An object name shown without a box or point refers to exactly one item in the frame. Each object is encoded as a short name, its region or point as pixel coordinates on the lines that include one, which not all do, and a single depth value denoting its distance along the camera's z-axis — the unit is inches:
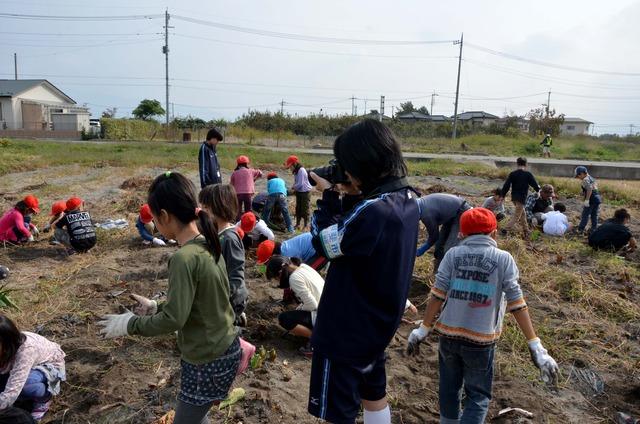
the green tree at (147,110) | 1727.4
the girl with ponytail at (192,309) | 75.2
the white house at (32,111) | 1496.1
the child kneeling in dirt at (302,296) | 156.5
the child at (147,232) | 277.0
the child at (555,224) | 338.6
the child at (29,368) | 107.6
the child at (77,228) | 259.1
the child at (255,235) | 256.5
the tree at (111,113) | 1706.0
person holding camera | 71.1
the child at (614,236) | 295.7
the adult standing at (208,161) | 277.3
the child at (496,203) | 330.8
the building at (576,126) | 2928.2
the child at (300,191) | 313.8
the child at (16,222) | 269.3
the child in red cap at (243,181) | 295.4
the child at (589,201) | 350.6
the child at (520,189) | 343.9
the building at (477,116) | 2413.9
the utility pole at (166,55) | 1556.3
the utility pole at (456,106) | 1550.3
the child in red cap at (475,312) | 96.7
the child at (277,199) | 306.8
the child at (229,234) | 121.9
